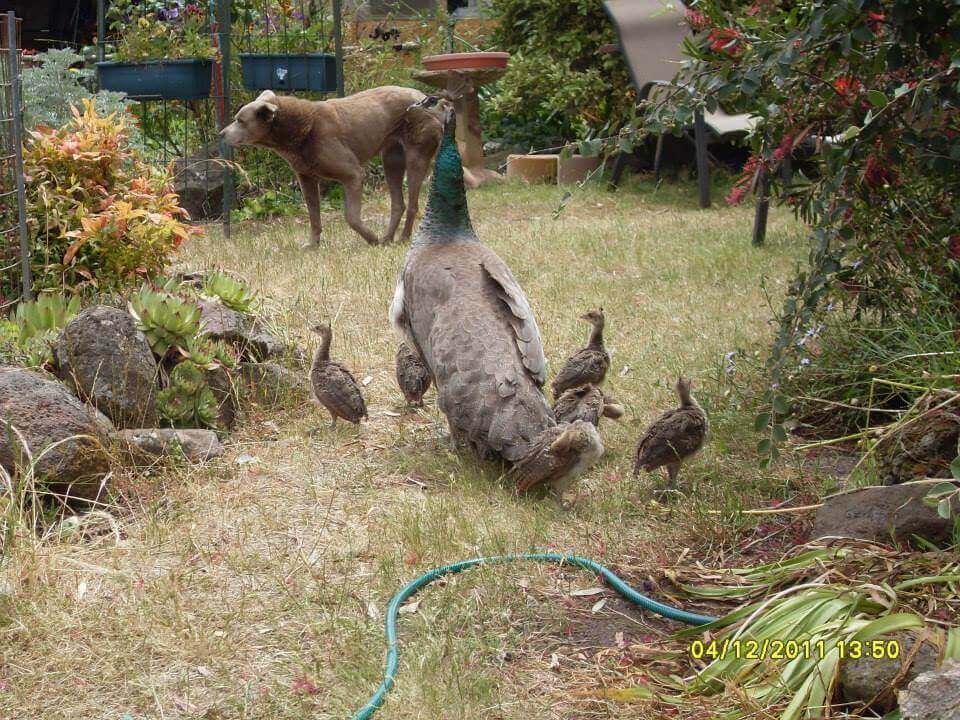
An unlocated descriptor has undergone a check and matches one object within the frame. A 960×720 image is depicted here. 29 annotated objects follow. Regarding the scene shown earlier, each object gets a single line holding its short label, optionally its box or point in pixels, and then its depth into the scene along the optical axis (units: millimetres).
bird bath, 12711
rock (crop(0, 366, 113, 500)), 4211
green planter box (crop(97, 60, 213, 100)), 9812
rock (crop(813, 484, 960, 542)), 3547
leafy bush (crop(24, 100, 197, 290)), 5859
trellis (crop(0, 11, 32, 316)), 5625
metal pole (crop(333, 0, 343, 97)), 11070
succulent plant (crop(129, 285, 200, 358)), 5227
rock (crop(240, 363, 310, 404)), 5711
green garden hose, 3133
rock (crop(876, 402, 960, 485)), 3814
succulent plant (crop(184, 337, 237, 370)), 5254
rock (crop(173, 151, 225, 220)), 11617
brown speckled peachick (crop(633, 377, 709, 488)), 4387
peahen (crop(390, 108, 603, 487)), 4414
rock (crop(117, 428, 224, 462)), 4680
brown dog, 9312
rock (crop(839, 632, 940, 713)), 2814
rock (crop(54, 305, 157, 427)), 4805
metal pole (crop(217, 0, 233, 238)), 9938
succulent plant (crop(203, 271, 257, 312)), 6078
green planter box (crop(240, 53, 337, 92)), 10742
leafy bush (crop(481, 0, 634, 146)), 13250
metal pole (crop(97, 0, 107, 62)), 10906
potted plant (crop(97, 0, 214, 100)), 9820
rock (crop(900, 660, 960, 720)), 2348
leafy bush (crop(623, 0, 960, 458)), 3664
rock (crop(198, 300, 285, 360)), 5789
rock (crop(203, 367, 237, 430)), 5371
